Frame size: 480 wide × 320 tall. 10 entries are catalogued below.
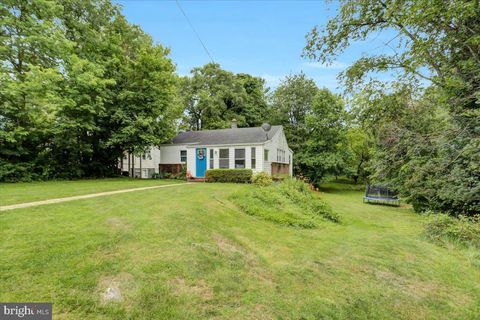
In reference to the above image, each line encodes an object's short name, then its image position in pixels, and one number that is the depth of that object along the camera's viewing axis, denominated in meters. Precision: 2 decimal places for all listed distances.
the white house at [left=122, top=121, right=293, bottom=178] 16.62
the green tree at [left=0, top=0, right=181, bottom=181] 12.67
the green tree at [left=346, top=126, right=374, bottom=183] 25.52
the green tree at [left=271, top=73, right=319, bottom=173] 26.86
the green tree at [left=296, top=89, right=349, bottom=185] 21.98
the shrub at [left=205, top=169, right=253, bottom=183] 15.16
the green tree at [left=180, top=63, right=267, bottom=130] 29.19
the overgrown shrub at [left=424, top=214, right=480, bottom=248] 6.42
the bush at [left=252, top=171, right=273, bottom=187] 11.93
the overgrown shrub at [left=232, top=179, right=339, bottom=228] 7.23
